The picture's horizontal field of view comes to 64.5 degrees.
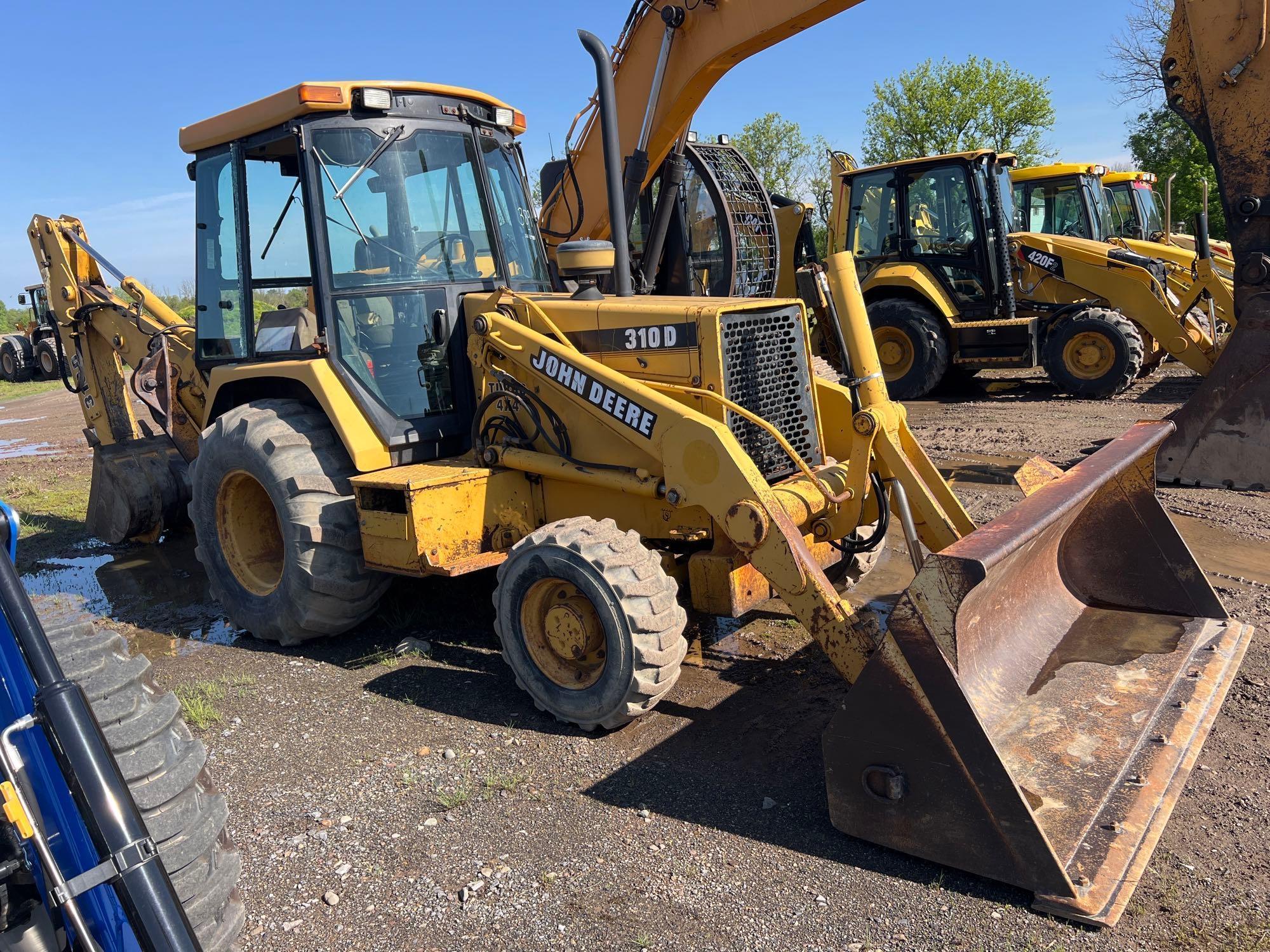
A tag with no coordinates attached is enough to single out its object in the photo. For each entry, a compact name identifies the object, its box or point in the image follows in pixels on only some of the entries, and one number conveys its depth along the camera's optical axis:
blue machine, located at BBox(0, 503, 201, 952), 1.73
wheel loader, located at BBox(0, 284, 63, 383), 24.52
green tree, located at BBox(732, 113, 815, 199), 43.38
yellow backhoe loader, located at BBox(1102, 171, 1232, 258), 14.09
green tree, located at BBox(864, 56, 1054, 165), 34.16
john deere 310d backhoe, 3.09
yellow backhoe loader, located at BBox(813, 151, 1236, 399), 11.04
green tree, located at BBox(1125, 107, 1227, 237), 23.05
